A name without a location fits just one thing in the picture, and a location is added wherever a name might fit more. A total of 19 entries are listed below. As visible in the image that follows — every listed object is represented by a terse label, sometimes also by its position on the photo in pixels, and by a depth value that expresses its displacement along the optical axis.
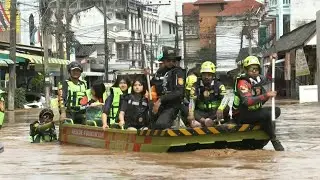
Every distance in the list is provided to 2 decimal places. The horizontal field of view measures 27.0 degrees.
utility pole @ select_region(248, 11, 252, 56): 56.94
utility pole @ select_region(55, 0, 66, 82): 42.01
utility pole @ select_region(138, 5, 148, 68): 12.26
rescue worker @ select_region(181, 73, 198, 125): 11.62
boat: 11.09
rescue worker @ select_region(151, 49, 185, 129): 11.49
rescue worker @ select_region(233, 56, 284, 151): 10.94
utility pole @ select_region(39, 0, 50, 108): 36.78
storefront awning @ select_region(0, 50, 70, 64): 36.96
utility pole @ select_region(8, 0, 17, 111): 34.12
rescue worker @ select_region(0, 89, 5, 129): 9.43
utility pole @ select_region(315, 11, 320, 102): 37.12
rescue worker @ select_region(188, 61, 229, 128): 11.48
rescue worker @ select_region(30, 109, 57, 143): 15.00
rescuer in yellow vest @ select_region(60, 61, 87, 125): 14.07
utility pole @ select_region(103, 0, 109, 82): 53.12
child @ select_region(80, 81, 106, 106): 14.19
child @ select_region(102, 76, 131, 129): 12.58
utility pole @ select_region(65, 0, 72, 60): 45.27
